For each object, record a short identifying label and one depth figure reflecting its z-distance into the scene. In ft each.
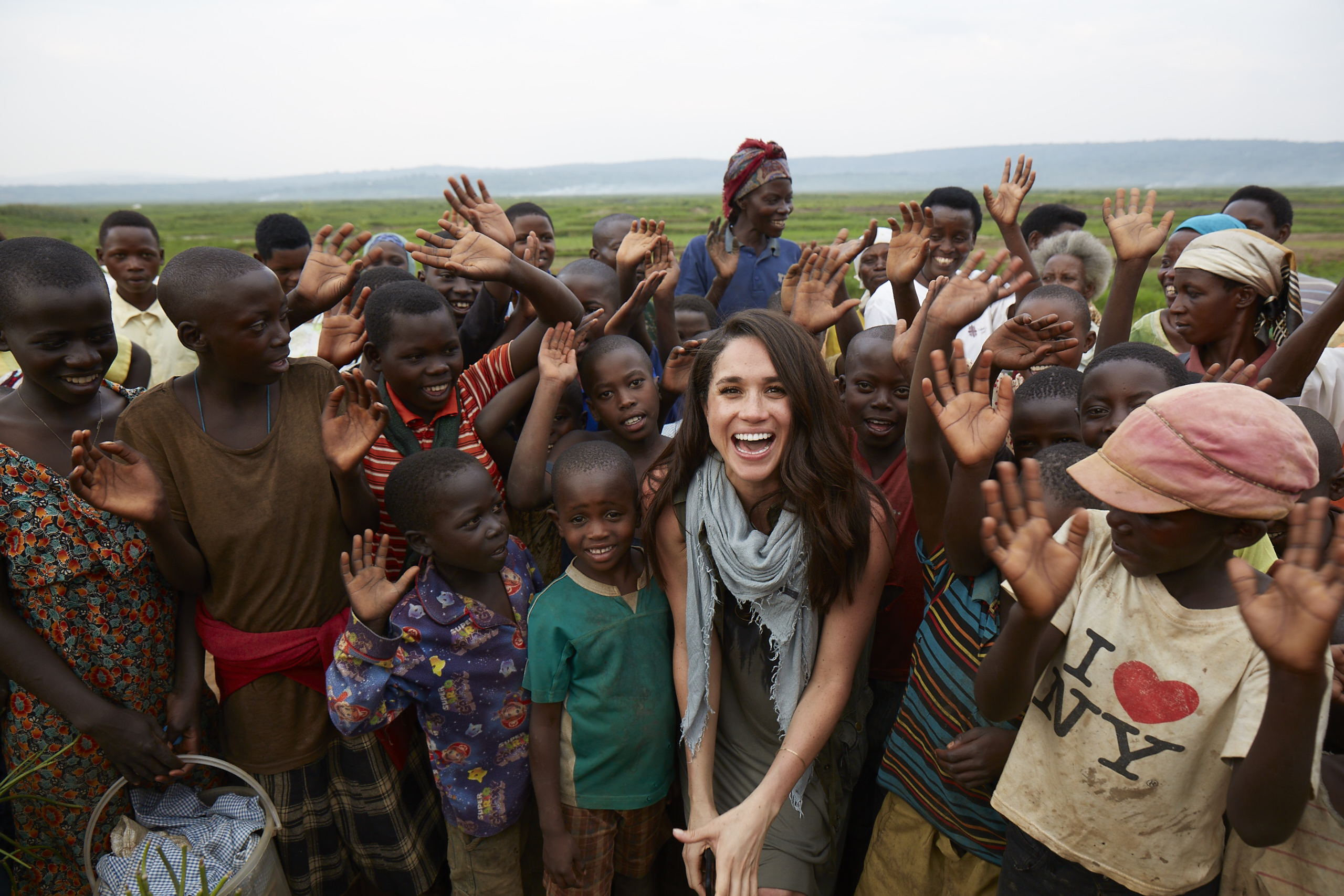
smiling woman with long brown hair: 7.75
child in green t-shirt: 8.39
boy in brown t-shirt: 8.59
